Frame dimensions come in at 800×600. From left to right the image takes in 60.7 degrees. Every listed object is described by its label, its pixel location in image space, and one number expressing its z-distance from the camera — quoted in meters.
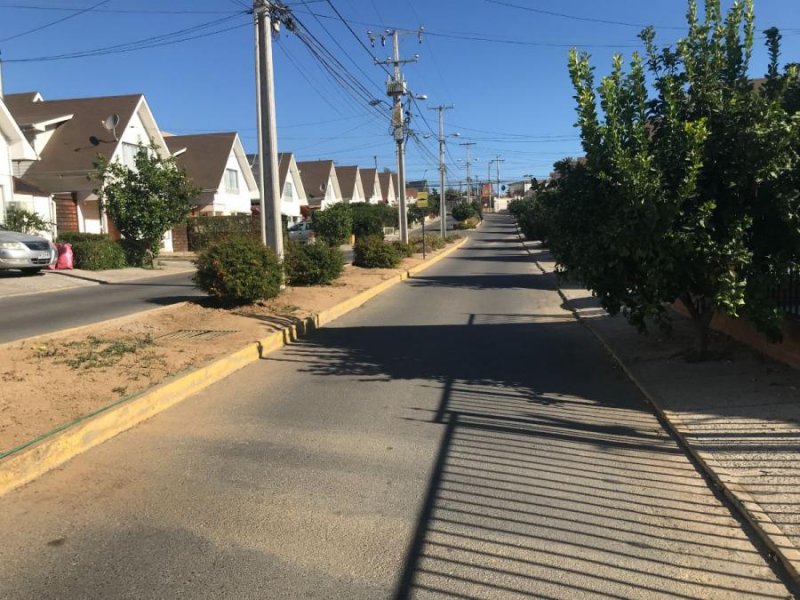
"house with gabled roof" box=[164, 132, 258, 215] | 40.62
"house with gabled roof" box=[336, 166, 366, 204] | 84.69
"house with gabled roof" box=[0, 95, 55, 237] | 25.00
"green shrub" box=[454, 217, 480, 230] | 91.81
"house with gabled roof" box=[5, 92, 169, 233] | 30.56
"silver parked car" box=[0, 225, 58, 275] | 18.38
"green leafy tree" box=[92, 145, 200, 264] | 22.38
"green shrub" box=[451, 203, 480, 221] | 102.00
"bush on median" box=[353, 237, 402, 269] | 24.52
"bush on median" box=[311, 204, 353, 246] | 39.31
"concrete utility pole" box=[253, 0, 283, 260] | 14.41
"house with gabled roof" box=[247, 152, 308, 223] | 56.41
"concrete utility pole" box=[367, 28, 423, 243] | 32.88
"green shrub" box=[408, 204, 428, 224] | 86.71
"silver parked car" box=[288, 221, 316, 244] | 44.04
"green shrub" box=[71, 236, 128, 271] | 22.31
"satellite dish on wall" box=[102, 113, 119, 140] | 31.55
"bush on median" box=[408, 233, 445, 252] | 37.66
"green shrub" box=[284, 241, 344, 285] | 16.64
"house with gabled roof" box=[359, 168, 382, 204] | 103.12
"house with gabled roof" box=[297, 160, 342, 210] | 69.38
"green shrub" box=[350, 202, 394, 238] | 48.66
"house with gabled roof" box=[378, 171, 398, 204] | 123.25
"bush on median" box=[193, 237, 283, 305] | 11.99
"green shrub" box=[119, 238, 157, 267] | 24.14
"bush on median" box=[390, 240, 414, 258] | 29.12
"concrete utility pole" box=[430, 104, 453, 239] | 55.84
